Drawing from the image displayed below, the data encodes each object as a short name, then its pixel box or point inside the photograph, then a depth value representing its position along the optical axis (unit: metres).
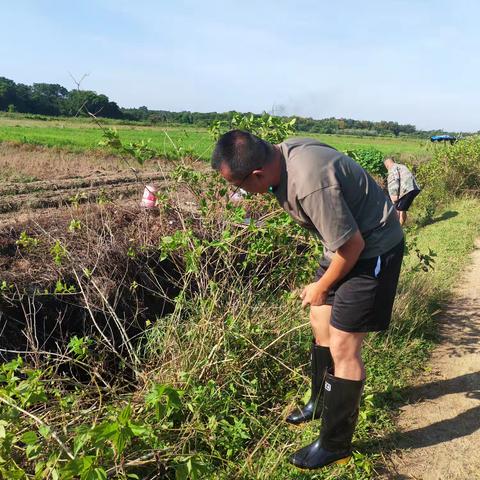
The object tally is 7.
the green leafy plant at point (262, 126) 4.19
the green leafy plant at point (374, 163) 15.48
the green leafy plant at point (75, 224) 4.49
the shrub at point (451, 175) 13.12
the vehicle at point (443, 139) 14.77
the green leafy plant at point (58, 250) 3.91
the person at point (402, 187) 9.22
